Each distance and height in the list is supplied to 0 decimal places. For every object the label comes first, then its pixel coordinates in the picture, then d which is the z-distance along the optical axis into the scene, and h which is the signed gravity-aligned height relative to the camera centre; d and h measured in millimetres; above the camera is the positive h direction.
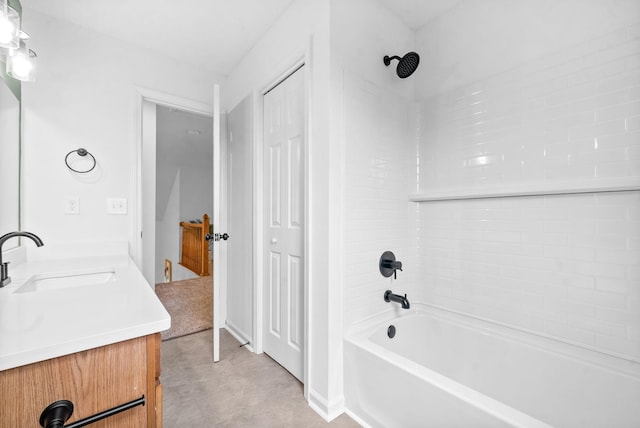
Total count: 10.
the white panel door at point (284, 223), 1858 -61
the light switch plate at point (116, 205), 2078 +72
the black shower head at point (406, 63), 1664 +913
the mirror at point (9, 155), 1464 +337
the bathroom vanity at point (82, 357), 576 -321
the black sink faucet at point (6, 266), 1058 -196
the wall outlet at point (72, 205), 1914 +71
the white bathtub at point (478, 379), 1083 -767
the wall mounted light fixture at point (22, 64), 1211 +676
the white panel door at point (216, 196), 1993 +134
